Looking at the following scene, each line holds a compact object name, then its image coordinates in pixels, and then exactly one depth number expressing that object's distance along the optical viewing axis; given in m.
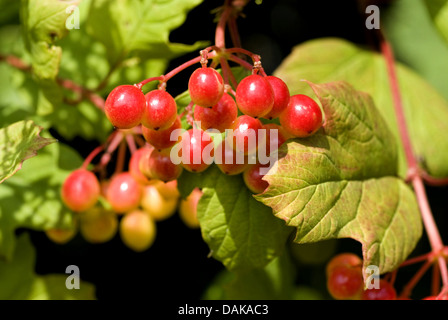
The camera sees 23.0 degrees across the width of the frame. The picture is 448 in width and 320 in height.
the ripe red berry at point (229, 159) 0.25
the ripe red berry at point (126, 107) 0.24
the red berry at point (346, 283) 0.27
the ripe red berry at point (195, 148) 0.25
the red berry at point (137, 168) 0.28
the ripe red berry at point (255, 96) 0.24
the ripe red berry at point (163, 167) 0.26
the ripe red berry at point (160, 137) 0.25
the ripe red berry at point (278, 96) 0.25
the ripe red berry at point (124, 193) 0.29
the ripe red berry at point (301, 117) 0.25
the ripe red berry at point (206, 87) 0.24
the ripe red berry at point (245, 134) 0.25
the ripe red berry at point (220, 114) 0.25
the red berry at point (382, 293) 0.27
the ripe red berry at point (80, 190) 0.29
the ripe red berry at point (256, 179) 0.26
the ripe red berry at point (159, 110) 0.24
